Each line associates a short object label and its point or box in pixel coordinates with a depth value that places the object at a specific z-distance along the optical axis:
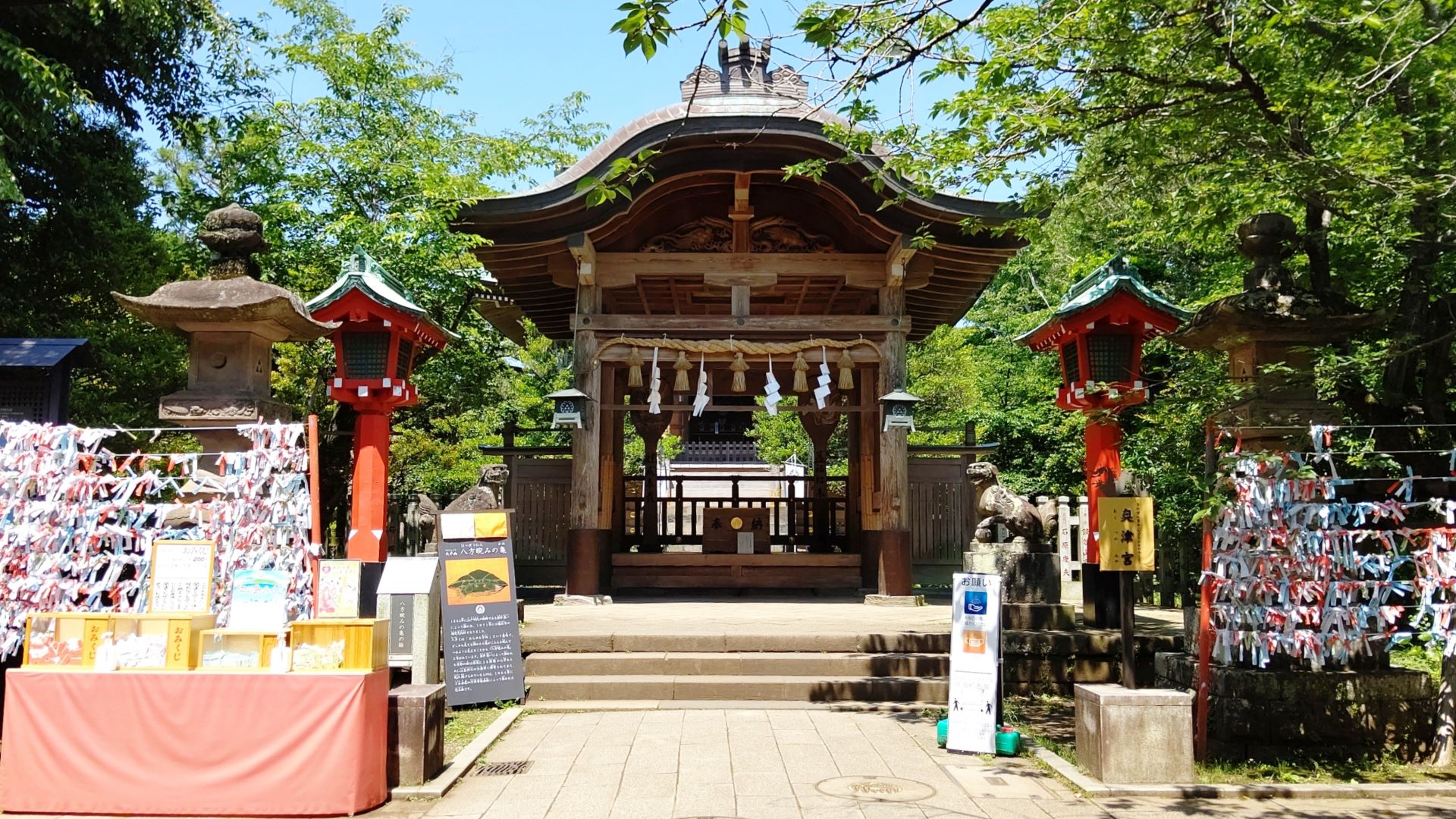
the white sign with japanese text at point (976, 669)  6.84
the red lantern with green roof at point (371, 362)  10.06
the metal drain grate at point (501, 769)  6.36
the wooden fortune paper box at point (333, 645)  5.41
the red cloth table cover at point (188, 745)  5.26
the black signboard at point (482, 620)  8.05
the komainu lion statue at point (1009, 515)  10.23
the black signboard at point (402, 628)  7.79
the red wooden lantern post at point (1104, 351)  10.04
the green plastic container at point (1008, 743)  6.83
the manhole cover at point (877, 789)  5.82
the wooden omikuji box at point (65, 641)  5.47
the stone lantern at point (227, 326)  7.49
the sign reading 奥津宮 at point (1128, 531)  6.62
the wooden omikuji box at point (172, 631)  5.43
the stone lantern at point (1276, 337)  6.95
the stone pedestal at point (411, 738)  5.86
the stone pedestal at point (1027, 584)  9.75
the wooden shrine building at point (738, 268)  12.27
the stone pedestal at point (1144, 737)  5.98
